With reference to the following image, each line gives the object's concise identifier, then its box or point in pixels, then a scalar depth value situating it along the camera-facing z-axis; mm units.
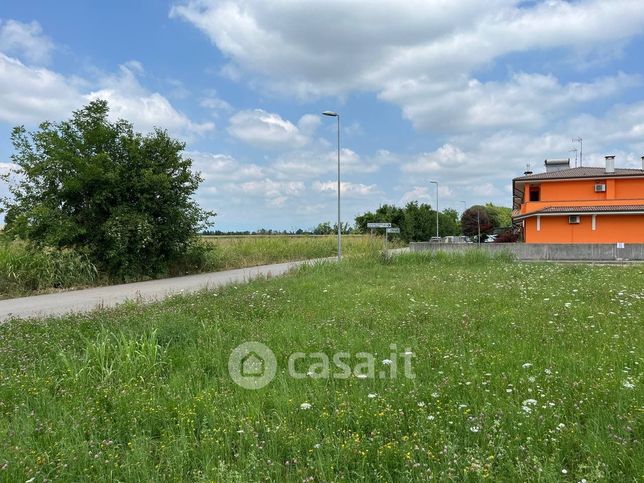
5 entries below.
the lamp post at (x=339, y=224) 21222
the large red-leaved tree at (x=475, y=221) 73000
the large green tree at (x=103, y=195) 13078
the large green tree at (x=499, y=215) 84562
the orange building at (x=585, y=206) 34188
